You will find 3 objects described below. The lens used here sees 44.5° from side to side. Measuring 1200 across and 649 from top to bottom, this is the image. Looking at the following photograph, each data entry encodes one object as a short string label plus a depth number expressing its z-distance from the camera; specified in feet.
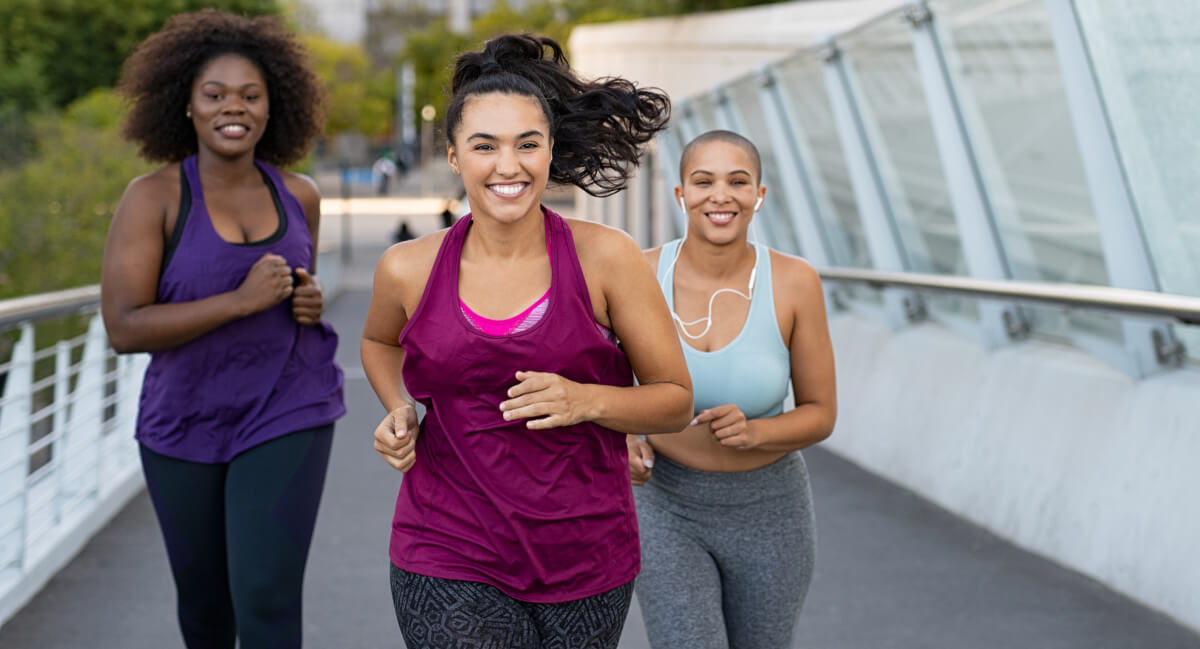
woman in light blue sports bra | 12.57
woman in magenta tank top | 9.67
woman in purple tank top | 13.42
